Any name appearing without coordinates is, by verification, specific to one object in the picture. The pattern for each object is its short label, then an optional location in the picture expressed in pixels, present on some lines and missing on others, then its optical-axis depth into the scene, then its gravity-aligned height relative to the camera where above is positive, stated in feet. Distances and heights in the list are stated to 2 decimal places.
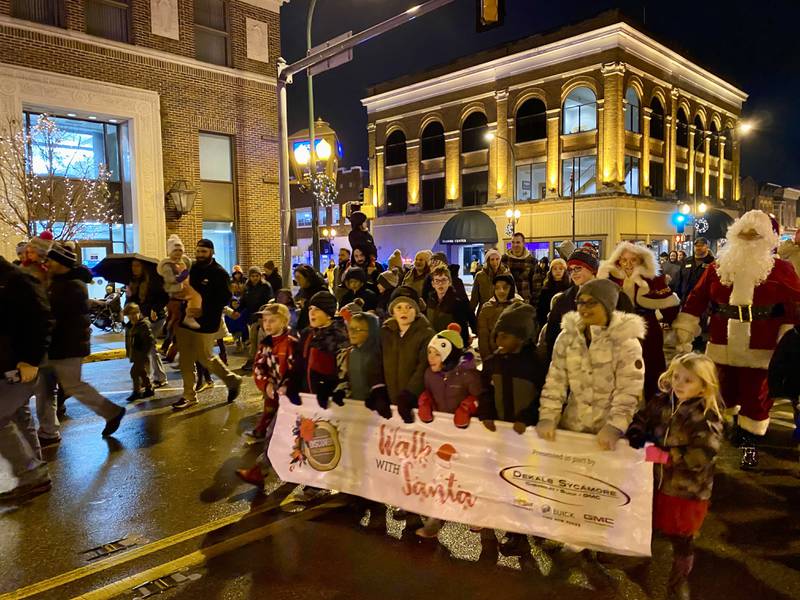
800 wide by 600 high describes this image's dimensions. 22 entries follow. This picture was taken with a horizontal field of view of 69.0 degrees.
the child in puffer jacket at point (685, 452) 10.48 -3.37
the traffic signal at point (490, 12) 28.09 +12.52
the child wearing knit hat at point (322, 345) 15.70 -1.95
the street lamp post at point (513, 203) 114.01 +13.38
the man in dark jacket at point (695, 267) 34.91 -0.07
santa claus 16.58 -1.48
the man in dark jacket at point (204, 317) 24.72 -1.71
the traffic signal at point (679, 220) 95.14 +7.55
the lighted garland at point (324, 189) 48.49 +7.50
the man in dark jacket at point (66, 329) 19.12 -1.60
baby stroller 50.42 -2.98
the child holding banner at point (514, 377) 12.41 -2.29
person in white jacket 11.49 -2.00
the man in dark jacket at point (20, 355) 15.79 -2.02
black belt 16.62 -1.37
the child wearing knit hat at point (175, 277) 24.79 +0.05
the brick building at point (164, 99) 47.24 +16.02
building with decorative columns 106.32 +27.01
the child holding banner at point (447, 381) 12.98 -2.49
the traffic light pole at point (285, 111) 36.69 +12.08
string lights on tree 44.29 +7.62
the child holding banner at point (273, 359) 16.80 -2.44
